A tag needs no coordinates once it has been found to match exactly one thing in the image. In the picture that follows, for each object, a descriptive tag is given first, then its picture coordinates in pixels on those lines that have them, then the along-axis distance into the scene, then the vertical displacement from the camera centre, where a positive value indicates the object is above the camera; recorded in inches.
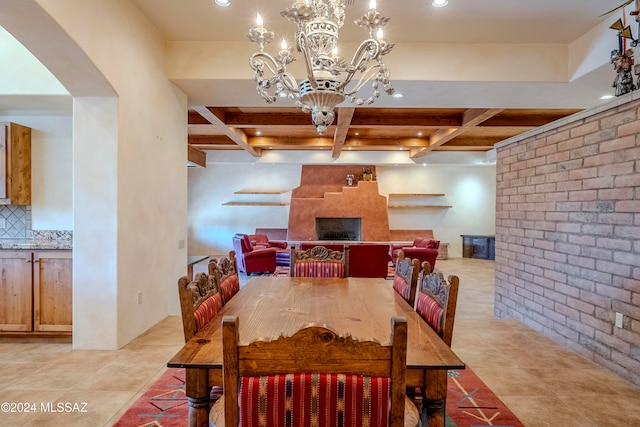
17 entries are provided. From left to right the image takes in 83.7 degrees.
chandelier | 81.9 +37.1
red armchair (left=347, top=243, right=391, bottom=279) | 252.2 -35.0
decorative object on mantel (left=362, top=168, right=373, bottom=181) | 394.9 +40.5
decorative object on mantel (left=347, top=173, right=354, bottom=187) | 396.2 +34.8
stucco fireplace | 384.8 -0.5
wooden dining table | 52.0 -21.0
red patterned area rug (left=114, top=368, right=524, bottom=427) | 80.2 -47.8
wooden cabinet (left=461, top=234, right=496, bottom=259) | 382.6 -38.0
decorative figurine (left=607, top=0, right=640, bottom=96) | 107.1 +45.2
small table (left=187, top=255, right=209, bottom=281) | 168.7 -25.0
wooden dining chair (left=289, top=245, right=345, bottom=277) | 118.4 -17.9
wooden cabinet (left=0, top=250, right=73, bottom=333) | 124.7 -29.3
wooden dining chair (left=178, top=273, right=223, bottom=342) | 60.2 -17.2
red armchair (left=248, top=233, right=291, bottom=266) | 298.0 -31.5
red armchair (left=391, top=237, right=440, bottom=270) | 286.4 -32.6
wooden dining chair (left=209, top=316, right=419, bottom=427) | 35.2 -16.8
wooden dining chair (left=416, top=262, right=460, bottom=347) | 64.4 -17.7
